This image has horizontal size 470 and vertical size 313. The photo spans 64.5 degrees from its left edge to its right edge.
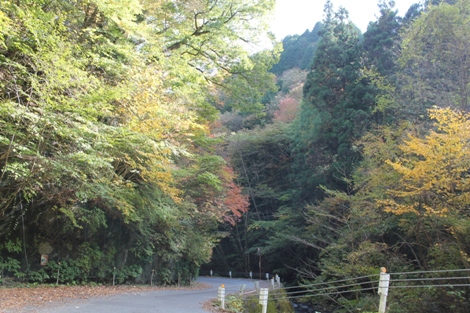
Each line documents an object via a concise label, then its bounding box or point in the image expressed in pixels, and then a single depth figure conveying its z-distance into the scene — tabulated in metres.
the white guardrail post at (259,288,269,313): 9.12
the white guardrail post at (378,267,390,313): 6.27
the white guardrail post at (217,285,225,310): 10.59
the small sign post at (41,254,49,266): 12.48
